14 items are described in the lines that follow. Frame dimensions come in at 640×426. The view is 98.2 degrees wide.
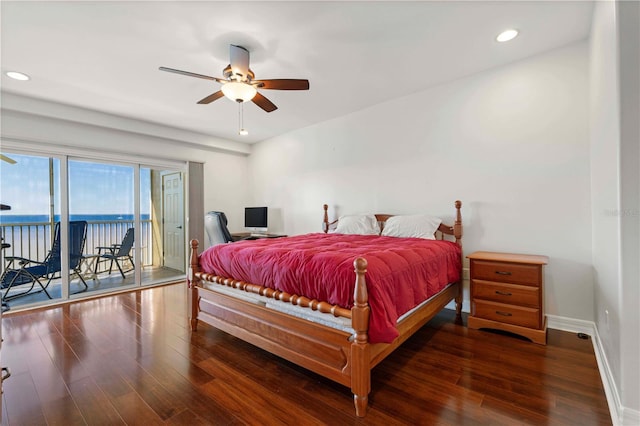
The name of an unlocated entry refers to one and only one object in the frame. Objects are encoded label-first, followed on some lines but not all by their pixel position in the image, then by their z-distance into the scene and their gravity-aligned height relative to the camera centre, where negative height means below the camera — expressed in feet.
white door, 16.47 -0.33
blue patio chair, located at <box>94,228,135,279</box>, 14.07 -1.89
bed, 5.16 -2.05
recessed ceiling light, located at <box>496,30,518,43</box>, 7.63 +4.90
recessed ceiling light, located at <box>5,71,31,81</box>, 9.14 +4.73
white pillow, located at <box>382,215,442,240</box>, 10.21 -0.57
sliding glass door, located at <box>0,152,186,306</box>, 11.70 -0.34
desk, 16.37 -1.31
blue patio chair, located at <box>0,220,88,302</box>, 11.30 -2.14
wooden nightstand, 7.63 -2.42
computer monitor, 16.85 -0.34
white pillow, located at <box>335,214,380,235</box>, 11.92 -0.57
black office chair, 13.01 -0.68
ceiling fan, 7.70 +3.74
